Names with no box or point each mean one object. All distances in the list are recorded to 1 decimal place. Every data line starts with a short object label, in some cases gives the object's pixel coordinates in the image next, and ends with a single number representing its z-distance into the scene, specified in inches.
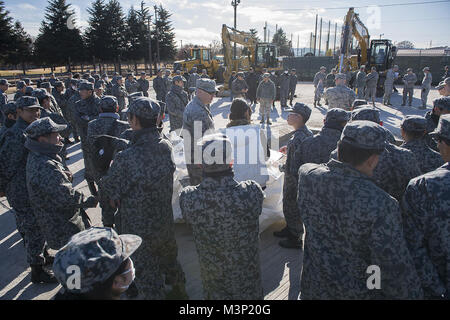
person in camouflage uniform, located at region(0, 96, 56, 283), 125.3
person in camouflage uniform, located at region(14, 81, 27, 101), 328.2
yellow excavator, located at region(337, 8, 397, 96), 682.8
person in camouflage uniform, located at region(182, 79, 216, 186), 150.2
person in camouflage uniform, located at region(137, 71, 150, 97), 509.0
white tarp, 143.8
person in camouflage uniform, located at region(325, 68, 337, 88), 542.6
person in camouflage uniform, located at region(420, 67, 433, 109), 474.9
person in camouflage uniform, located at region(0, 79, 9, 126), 313.0
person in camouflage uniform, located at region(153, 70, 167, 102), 469.7
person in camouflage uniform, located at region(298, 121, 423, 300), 61.2
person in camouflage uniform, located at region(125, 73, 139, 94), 477.1
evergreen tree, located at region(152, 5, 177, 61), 1610.5
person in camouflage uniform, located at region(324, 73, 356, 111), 245.3
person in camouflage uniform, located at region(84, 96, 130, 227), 151.1
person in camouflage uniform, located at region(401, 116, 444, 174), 106.3
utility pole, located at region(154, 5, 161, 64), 1490.2
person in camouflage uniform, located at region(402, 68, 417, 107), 502.0
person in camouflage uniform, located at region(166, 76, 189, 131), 261.3
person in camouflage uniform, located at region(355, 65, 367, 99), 506.0
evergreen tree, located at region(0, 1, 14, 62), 1190.3
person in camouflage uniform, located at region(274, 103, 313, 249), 135.2
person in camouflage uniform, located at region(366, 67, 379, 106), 490.0
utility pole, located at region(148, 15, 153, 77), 1391.5
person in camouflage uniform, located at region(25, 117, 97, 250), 100.0
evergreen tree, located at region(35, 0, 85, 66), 1328.7
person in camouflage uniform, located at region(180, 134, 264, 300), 79.0
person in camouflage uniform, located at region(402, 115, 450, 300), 65.1
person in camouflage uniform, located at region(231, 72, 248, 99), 483.2
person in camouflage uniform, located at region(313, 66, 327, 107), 540.1
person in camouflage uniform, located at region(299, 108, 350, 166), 124.2
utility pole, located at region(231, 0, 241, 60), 1155.9
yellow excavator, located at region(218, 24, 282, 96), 738.2
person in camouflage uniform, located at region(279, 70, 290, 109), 536.4
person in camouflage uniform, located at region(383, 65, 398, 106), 519.8
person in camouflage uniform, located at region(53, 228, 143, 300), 45.7
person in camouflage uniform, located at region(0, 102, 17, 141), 158.9
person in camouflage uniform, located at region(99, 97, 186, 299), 95.9
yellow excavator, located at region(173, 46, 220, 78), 879.7
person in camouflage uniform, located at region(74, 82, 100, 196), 197.5
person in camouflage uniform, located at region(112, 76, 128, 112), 406.0
